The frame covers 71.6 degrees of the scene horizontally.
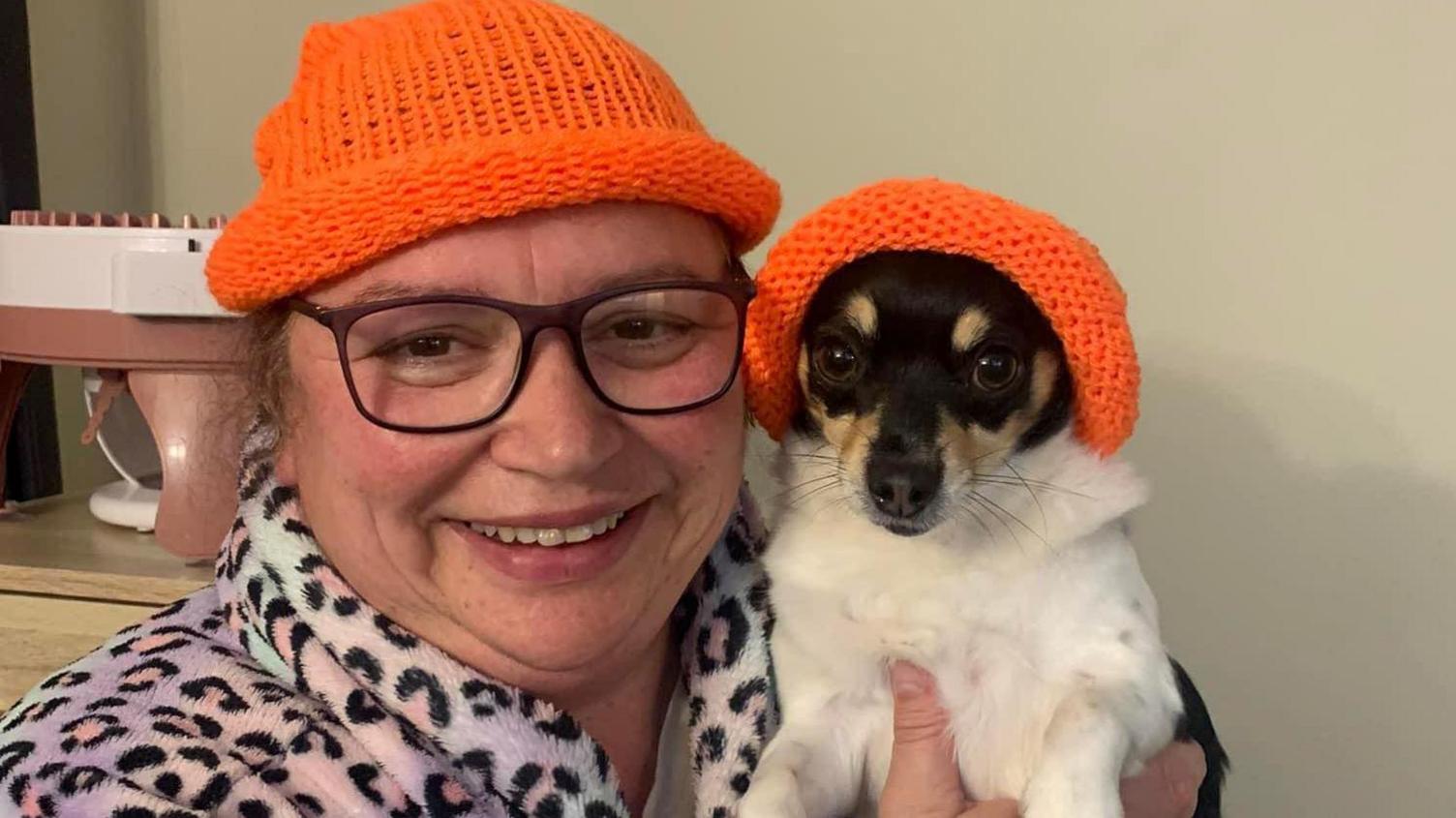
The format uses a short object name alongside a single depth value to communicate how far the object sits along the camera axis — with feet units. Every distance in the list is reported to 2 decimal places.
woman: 2.33
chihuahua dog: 3.10
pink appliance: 4.04
